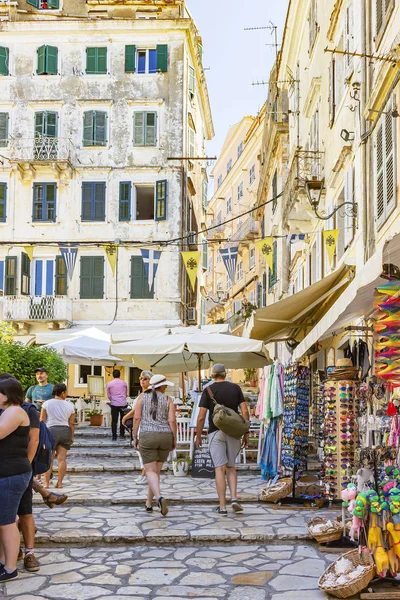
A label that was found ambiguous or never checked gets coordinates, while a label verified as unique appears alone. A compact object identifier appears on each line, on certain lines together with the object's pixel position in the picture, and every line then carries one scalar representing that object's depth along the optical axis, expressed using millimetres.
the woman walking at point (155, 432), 9203
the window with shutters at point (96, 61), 31391
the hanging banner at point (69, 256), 24125
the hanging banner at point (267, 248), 19388
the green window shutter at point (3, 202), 30430
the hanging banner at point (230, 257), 20734
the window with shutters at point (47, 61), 31297
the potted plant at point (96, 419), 22938
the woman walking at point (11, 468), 6215
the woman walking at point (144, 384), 11990
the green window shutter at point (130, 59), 31297
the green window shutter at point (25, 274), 29703
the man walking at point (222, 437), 9266
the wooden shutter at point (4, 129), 30781
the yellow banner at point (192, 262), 21703
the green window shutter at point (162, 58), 31344
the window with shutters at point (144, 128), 30938
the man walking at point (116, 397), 17859
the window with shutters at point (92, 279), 29969
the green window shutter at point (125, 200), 30422
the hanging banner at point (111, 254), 24338
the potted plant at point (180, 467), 13367
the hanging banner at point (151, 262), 24702
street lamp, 16781
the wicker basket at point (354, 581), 5789
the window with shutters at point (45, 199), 30594
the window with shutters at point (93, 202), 30516
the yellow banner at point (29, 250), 24698
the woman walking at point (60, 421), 11312
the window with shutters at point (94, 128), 30922
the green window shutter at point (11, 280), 29703
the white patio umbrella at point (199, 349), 13273
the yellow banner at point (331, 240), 14578
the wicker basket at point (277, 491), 10016
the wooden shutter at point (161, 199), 30281
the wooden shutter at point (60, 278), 29859
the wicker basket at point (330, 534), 7553
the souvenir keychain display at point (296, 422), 10352
